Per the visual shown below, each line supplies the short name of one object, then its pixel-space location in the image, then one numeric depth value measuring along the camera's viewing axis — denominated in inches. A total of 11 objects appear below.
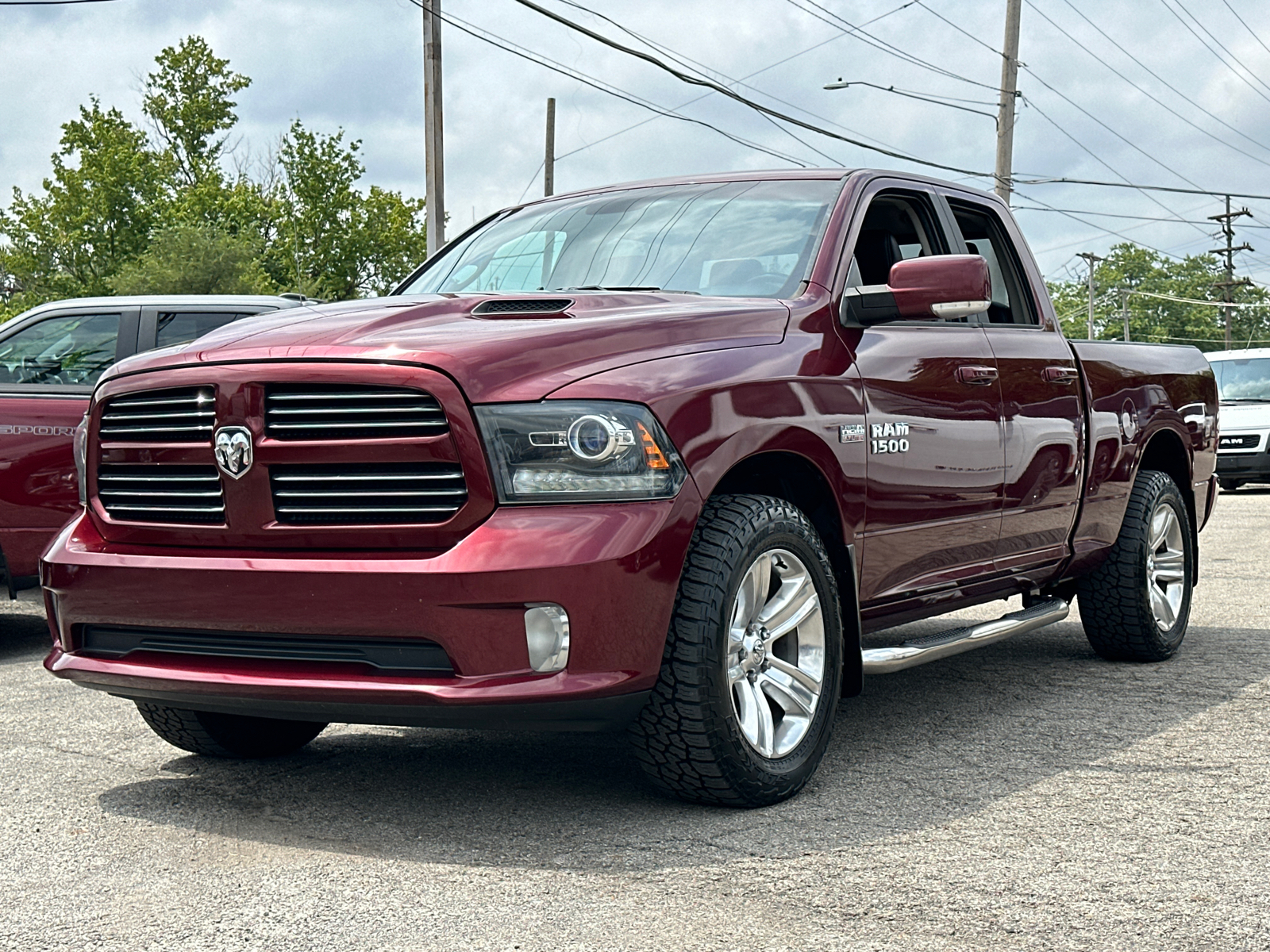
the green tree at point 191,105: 2800.2
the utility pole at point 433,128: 673.0
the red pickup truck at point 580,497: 148.3
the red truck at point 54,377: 310.8
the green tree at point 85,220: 2485.2
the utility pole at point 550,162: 1422.2
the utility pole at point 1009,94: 1155.3
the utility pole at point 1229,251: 3659.0
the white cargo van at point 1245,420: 841.5
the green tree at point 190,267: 2277.3
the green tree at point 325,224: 2650.1
